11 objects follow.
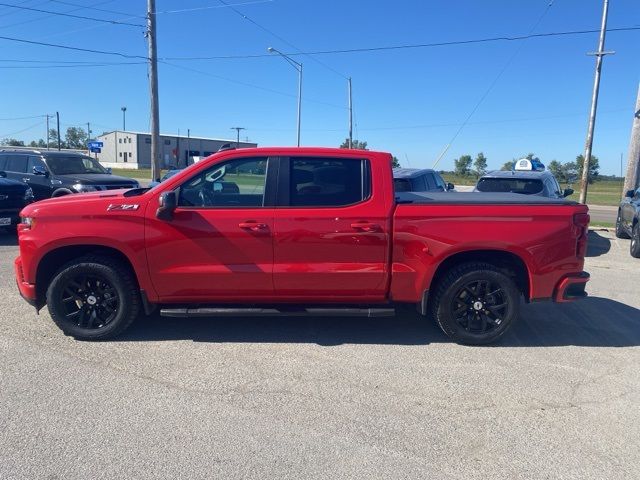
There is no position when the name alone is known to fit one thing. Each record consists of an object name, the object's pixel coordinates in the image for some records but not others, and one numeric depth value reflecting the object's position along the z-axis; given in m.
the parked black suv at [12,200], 10.75
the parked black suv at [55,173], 13.03
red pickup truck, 4.78
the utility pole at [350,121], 37.75
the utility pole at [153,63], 19.50
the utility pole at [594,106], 16.63
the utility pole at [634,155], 15.72
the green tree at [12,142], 120.10
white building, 97.56
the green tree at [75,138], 132.75
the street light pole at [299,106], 36.29
